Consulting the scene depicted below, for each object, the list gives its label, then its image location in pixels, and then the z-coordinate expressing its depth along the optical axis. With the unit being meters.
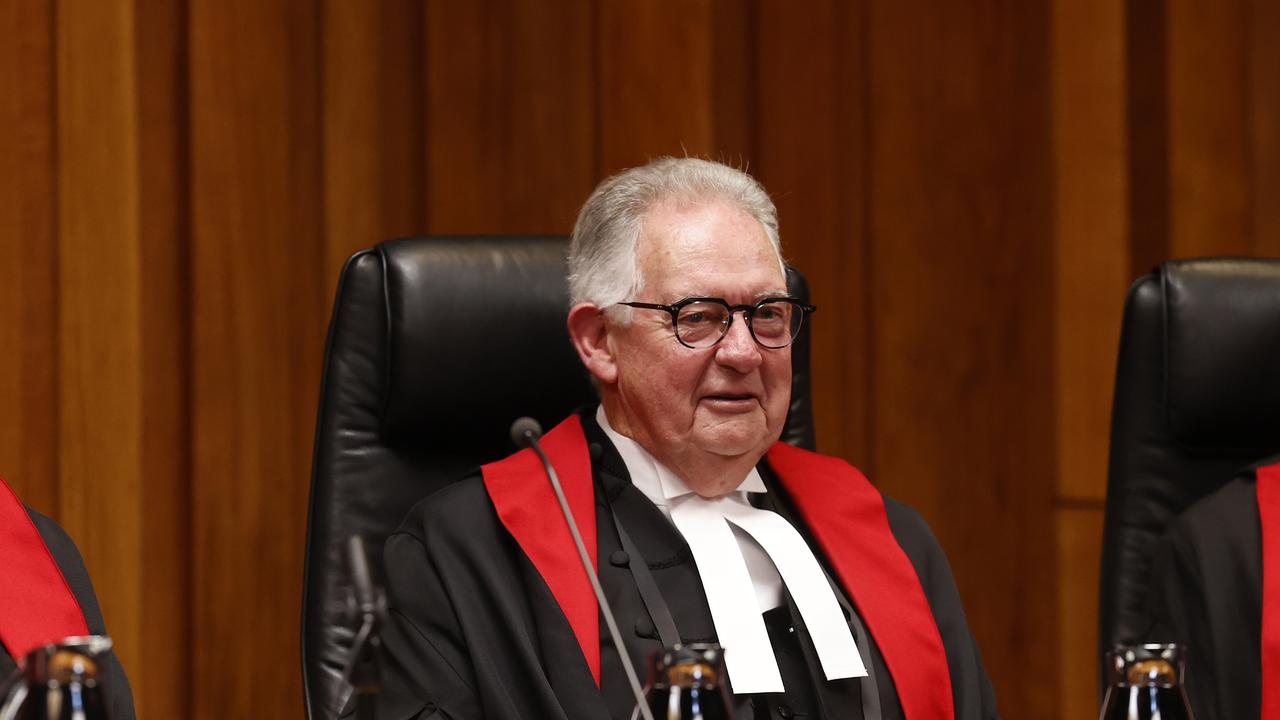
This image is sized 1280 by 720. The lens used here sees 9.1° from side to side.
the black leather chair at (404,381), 6.45
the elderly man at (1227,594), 6.41
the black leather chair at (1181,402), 6.51
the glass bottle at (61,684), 5.87
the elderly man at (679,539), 6.31
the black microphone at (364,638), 5.93
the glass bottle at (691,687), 5.91
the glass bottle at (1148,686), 5.95
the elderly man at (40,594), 6.23
